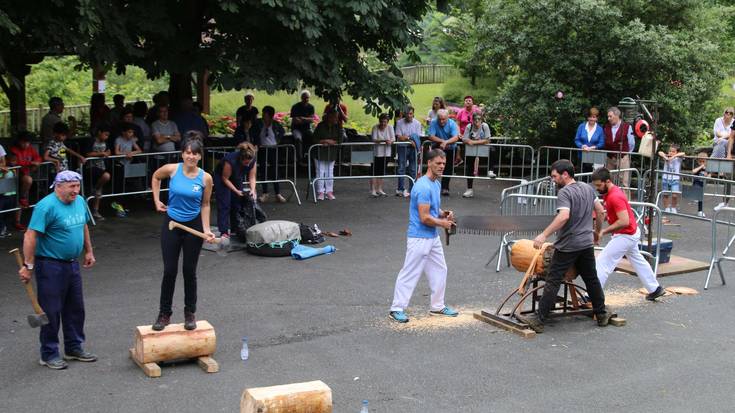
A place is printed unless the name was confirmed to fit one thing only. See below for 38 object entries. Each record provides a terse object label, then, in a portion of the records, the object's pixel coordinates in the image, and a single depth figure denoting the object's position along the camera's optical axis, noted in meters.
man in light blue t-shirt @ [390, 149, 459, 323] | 10.22
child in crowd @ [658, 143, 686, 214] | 17.50
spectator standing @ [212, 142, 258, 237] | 13.87
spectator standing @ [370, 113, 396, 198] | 19.39
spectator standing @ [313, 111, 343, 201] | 18.84
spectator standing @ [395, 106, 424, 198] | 19.50
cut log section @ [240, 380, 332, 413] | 6.60
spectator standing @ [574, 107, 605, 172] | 18.94
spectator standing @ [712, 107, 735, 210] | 19.55
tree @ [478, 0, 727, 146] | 19.72
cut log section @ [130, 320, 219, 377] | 8.54
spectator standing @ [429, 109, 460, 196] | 19.39
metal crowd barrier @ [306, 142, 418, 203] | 18.83
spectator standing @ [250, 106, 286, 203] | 18.55
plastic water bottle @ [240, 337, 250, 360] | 9.05
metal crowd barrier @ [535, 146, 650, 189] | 18.72
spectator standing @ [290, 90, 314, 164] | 20.86
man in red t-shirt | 10.84
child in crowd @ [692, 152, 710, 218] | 16.28
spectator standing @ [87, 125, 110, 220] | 16.05
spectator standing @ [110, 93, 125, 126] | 17.39
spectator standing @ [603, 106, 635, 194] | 18.48
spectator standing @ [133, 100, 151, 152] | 17.20
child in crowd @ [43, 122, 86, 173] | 15.42
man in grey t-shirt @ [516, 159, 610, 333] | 9.99
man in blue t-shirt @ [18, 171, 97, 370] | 8.47
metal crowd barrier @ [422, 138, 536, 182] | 19.73
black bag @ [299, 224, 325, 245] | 14.51
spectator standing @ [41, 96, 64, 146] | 16.72
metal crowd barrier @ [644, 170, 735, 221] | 15.46
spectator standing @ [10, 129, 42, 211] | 14.87
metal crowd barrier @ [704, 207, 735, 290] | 12.22
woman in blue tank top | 9.01
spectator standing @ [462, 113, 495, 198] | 19.69
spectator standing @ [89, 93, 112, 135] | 17.25
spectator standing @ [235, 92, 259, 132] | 18.64
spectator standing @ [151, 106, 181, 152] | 17.25
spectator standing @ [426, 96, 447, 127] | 19.70
